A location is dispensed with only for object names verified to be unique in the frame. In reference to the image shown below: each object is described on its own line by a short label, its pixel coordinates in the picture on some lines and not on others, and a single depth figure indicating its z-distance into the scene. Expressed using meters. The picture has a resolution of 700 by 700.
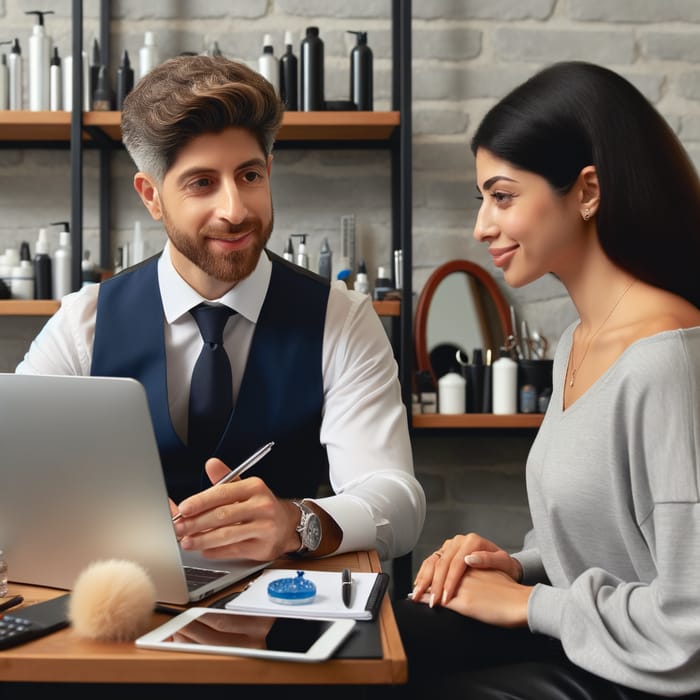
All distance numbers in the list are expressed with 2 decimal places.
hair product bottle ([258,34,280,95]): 2.28
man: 1.47
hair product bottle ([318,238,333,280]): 2.35
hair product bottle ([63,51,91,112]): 2.26
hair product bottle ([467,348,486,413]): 2.36
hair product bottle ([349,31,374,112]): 2.31
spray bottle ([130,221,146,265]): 2.39
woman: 0.94
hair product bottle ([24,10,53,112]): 2.28
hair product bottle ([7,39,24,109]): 2.30
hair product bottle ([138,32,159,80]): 2.37
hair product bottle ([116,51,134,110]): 2.28
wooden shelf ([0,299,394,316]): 2.22
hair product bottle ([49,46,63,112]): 2.28
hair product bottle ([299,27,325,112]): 2.29
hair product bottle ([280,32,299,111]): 2.30
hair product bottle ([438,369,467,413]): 2.34
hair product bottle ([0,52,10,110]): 2.30
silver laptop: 0.85
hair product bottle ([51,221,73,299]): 2.29
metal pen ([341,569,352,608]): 0.89
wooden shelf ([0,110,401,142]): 2.23
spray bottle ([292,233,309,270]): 2.35
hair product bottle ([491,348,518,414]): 2.33
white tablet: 0.74
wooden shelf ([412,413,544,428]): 2.30
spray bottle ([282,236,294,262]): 2.38
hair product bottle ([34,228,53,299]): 2.29
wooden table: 0.73
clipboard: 0.85
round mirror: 2.47
